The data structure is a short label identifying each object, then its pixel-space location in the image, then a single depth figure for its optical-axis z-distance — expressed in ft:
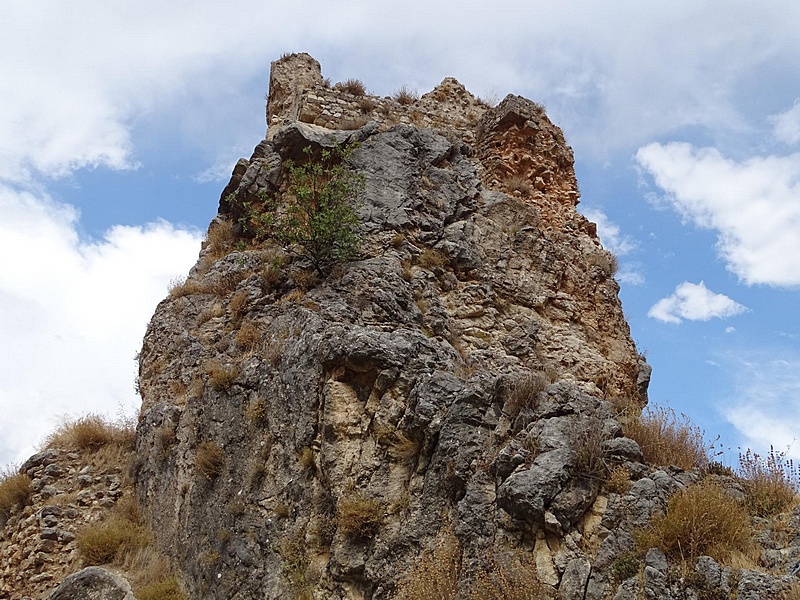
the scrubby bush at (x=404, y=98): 50.41
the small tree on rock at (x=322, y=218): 36.11
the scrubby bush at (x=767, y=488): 19.22
